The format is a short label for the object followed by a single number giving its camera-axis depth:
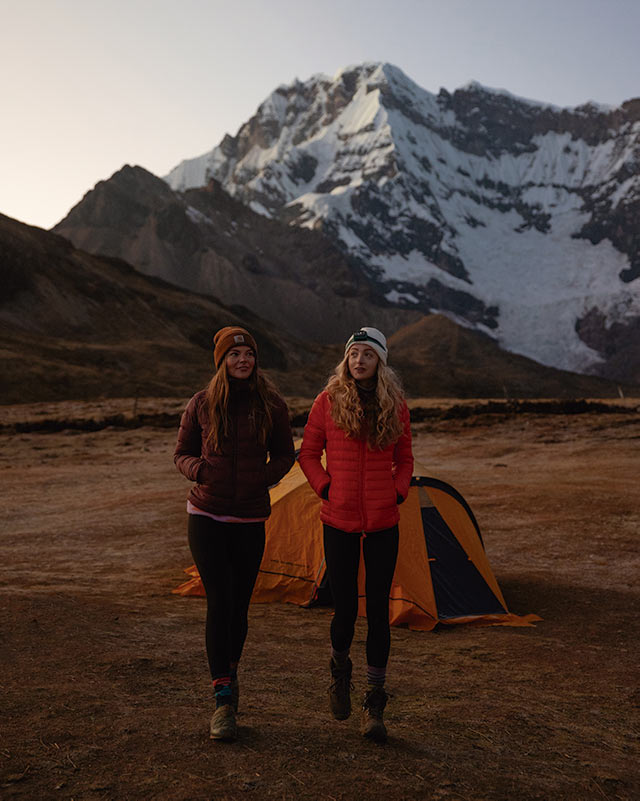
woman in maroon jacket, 4.46
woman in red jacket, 4.56
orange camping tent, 8.55
